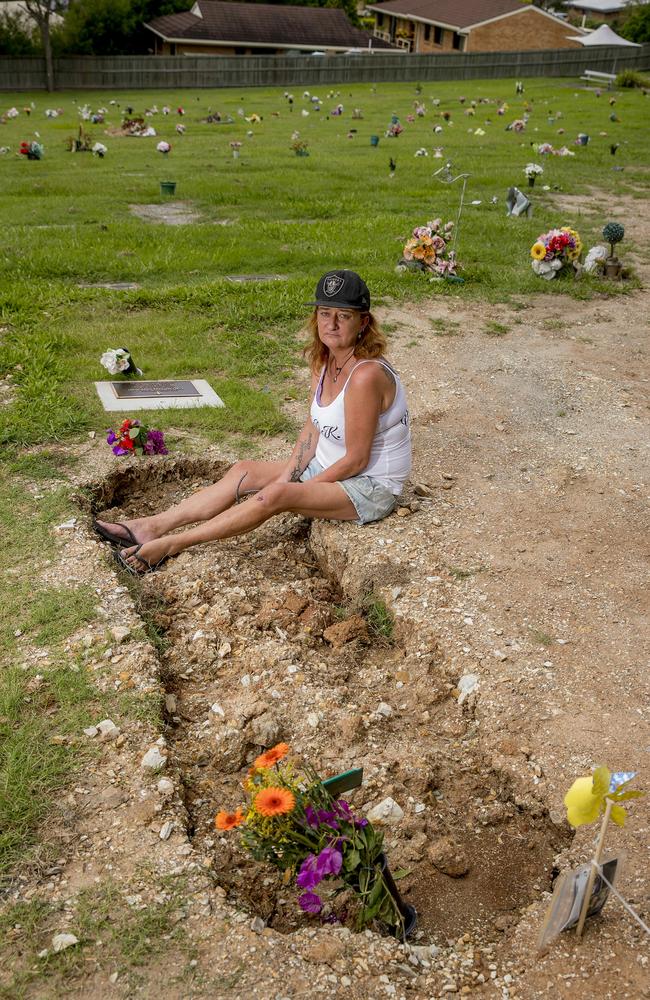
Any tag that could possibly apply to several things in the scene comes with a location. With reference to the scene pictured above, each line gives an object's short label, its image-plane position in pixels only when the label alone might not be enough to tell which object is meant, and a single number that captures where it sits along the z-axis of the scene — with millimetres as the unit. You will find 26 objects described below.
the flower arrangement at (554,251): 9273
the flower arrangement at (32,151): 17266
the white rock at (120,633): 3828
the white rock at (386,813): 3125
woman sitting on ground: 4441
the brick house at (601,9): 67062
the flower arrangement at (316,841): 2582
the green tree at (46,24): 35562
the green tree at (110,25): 41500
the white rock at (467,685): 3719
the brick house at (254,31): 45031
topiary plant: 9461
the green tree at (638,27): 50219
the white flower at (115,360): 6395
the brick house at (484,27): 47875
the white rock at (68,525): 4660
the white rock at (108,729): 3332
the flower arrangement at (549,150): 17359
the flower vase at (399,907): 2646
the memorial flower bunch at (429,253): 9180
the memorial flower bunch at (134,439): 5332
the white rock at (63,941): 2537
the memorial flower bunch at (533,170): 13219
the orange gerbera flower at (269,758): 2646
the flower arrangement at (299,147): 17797
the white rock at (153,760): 3199
